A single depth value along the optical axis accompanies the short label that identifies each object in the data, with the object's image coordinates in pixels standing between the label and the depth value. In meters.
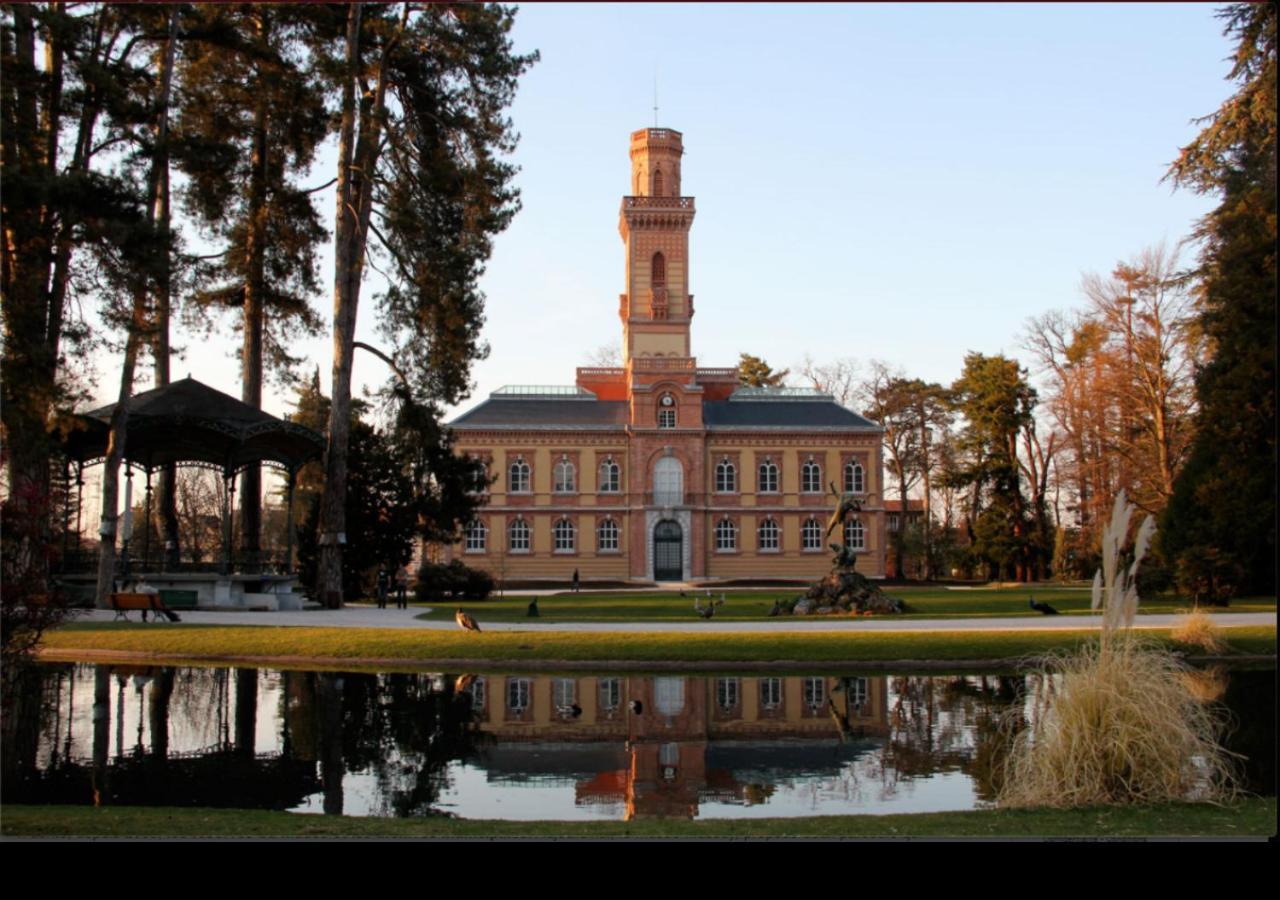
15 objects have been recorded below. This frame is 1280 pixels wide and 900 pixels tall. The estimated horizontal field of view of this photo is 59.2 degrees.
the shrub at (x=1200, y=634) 17.78
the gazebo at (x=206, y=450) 26.38
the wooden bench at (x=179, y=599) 26.31
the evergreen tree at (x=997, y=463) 57.56
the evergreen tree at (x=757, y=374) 78.44
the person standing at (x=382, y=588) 30.77
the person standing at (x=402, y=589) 31.81
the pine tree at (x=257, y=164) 26.86
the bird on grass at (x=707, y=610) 26.22
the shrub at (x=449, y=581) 37.59
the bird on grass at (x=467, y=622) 20.00
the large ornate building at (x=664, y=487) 57.81
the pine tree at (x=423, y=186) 29.30
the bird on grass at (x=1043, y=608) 25.53
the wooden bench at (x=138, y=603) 22.33
